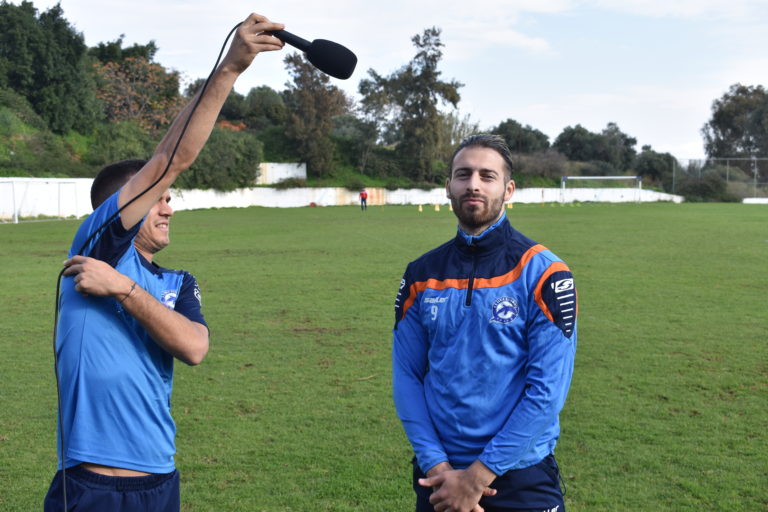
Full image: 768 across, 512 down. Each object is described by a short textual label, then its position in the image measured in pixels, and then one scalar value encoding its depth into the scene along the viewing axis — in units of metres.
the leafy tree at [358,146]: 76.56
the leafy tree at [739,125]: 90.04
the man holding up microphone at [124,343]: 2.23
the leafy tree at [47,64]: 51.47
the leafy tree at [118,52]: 66.25
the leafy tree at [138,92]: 62.56
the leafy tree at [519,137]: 87.00
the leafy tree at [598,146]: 85.38
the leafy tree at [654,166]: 79.56
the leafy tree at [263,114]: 80.50
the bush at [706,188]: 69.69
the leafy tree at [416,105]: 76.75
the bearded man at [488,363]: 2.55
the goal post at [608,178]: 68.24
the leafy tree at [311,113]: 71.81
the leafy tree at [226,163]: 58.19
